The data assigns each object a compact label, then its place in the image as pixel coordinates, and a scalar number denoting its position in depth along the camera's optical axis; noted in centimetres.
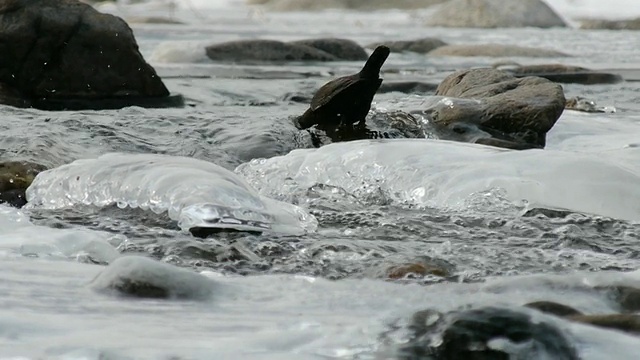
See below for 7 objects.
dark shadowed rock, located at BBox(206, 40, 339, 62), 2384
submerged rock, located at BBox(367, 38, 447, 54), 2878
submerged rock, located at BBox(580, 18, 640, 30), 3950
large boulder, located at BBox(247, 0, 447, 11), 6247
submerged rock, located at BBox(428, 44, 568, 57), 2653
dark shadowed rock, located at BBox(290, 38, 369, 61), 2473
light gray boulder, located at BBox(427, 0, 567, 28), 4309
